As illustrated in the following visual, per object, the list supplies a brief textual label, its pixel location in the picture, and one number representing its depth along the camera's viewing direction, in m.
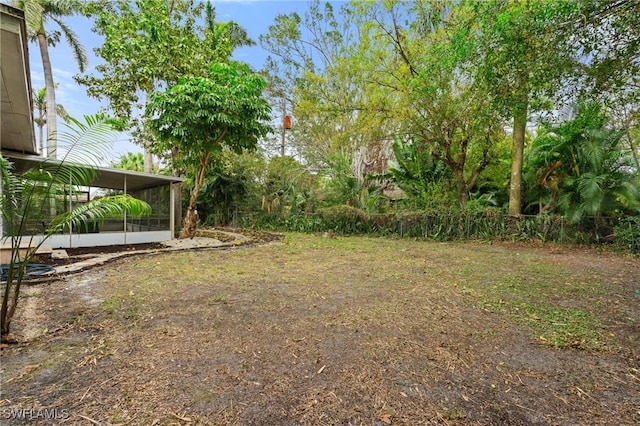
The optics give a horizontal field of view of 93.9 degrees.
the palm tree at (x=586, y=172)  7.71
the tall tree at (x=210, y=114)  7.80
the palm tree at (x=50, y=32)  11.41
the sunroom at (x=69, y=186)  2.84
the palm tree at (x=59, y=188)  2.54
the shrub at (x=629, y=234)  7.43
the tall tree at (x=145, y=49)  9.98
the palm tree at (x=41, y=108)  19.16
